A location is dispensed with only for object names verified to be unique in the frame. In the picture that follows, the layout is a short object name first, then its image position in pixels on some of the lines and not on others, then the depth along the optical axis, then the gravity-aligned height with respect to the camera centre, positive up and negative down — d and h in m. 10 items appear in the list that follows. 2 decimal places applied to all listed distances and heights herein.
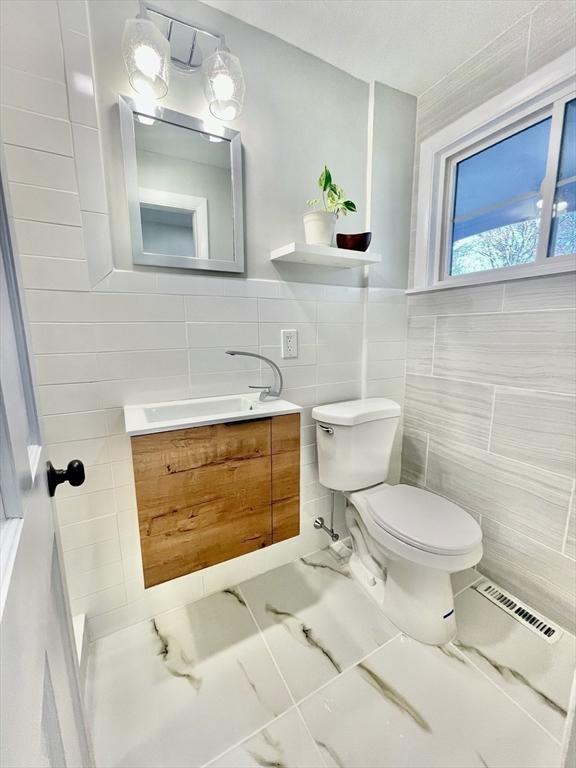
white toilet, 1.10 -0.71
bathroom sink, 0.89 -0.27
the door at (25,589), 0.29 -0.29
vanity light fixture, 0.96 +0.86
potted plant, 1.30 +0.45
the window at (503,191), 1.17 +0.58
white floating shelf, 1.23 +0.29
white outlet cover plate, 1.39 -0.06
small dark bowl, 1.38 +0.37
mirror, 1.07 +0.49
